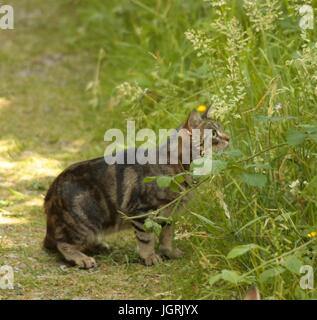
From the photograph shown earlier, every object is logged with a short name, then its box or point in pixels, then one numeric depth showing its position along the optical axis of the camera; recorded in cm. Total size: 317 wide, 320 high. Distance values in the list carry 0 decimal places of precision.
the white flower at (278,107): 870
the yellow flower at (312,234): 784
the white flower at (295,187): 817
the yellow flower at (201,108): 1074
